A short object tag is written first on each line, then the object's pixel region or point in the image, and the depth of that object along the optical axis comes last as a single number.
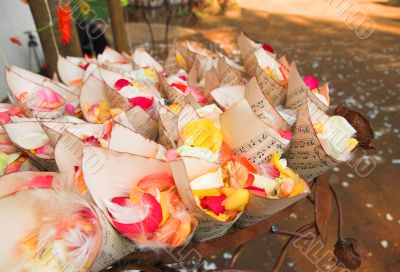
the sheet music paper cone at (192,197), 0.61
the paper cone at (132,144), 0.71
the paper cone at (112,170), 0.62
